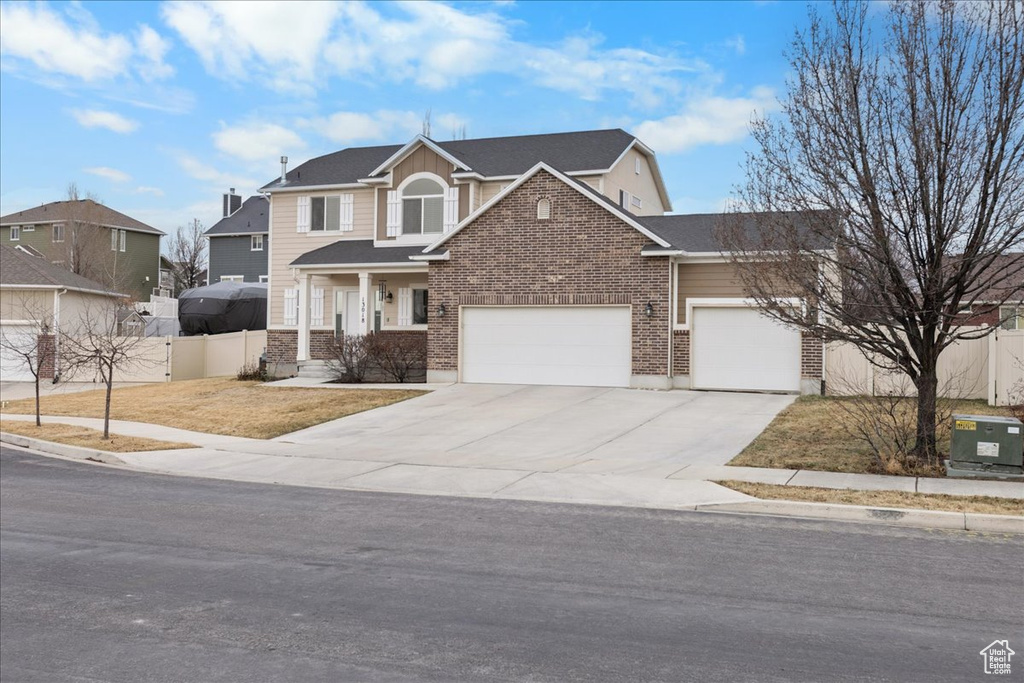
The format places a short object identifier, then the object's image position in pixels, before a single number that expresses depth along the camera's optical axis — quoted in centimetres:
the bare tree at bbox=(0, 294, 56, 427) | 3162
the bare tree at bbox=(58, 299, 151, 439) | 1756
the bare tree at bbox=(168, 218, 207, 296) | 6681
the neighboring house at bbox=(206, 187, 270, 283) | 5128
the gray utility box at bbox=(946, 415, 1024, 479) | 1228
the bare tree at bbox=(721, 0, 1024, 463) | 1210
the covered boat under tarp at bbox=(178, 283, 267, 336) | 3850
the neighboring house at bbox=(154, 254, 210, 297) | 6132
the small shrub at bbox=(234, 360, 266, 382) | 2898
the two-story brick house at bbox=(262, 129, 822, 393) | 2289
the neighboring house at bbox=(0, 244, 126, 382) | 3291
